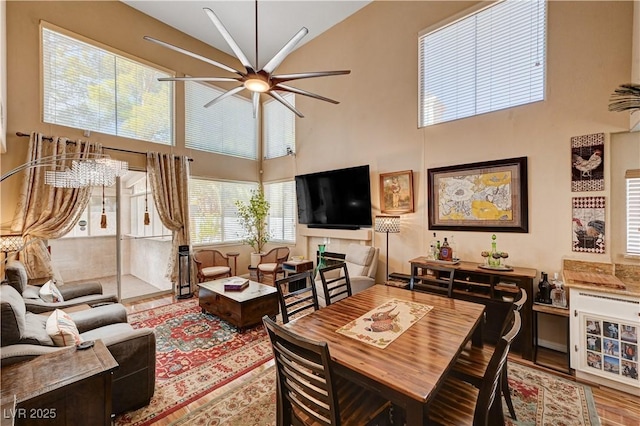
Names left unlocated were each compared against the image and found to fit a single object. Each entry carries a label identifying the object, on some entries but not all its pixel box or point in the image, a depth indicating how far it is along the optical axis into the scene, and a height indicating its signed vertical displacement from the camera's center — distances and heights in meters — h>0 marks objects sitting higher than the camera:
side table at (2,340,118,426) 1.26 -0.87
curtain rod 3.58 +1.07
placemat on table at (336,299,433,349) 1.54 -0.74
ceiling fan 2.41 +1.38
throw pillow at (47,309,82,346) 1.83 -0.85
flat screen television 4.46 +0.25
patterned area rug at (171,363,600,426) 1.91 -1.52
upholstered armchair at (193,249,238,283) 4.75 -1.03
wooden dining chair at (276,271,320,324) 1.94 -0.66
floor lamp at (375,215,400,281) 3.81 -0.18
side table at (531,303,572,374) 2.46 -1.03
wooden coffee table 3.24 -1.19
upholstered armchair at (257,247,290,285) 5.04 -1.05
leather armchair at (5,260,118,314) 2.57 -0.92
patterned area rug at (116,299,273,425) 2.14 -1.52
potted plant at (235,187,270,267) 5.91 -0.18
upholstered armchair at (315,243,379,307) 3.77 -0.83
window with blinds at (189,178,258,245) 5.41 +0.07
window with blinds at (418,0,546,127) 3.05 +1.94
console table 2.68 -0.88
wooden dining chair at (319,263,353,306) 2.40 -0.69
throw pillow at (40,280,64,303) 2.83 -0.88
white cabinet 2.12 -1.08
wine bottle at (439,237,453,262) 3.32 -0.52
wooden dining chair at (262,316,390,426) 1.13 -0.89
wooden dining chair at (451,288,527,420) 1.62 -1.03
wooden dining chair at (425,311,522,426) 1.14 -1.04
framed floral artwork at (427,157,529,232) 3.07 +0.19
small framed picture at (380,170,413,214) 3.96 +0.30
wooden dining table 1.12 -0.74
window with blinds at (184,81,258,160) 5.39 +1.96
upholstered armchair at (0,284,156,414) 1.58 -0.98
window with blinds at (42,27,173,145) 3.90 +2.01
